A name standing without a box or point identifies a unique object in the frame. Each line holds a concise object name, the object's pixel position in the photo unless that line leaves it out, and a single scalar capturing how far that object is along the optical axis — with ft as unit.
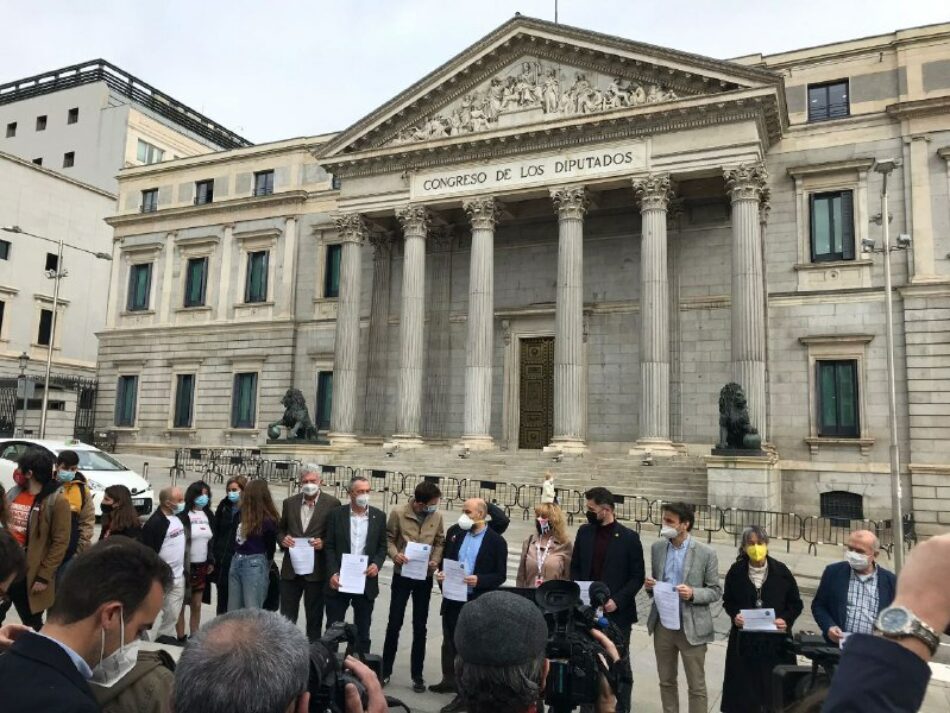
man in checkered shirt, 19.51
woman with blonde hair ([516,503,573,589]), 23.50
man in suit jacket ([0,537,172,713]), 7.80
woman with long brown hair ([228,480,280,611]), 26.25
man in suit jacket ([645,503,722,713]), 20.77
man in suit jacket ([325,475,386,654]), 25.26
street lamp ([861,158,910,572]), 52.08
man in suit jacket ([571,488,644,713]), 22.06
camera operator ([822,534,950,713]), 4.83
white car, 53.21
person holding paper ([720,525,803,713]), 19.88
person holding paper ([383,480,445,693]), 25.05
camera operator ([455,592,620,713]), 8.02
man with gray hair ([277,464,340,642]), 26.25
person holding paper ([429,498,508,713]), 24.08
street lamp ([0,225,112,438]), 100.00
